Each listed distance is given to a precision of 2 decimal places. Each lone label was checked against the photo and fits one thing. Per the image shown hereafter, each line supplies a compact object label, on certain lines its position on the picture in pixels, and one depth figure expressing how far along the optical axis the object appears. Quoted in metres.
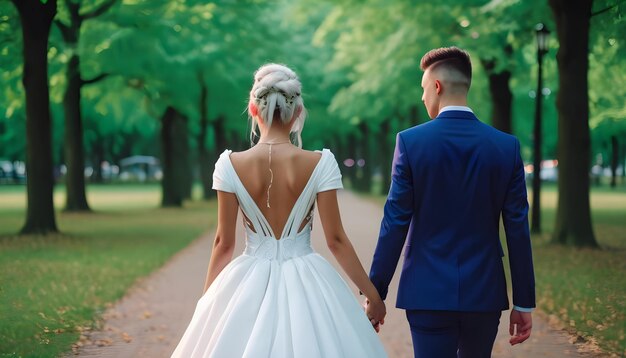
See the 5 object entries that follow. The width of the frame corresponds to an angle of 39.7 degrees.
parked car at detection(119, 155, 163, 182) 101.79
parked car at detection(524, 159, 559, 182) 84.14
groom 3.95
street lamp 18.69
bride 4.02
